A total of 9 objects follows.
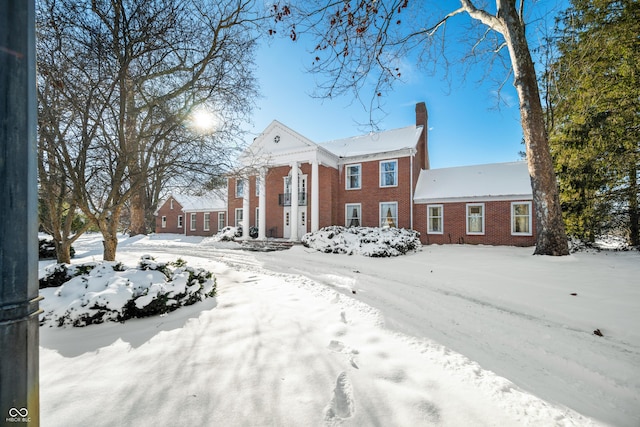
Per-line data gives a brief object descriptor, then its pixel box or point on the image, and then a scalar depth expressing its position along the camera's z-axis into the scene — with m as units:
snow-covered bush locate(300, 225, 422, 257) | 11.87
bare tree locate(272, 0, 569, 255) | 8.05
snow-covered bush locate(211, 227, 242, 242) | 19.94
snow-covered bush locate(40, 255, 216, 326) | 3.54
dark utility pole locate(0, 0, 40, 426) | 0.88
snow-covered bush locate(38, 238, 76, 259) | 11.39
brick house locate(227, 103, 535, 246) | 15.67
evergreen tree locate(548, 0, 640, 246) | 7.67
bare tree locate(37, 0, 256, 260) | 4.65
